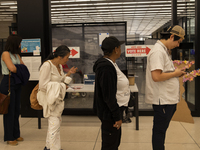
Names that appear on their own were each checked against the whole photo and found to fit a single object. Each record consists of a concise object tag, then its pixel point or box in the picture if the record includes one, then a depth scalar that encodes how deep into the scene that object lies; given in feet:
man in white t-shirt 7.52
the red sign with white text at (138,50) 16.02
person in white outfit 9.47
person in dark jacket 6.48
